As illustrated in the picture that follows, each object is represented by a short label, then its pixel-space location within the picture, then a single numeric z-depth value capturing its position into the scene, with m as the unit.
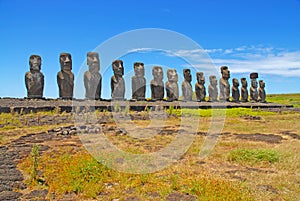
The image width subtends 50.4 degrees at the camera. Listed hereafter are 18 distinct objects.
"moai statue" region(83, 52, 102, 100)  26.50
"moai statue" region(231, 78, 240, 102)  40.09
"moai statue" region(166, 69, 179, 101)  33.06
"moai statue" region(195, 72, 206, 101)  35.91
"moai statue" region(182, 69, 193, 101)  34.50
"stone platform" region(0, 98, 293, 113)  19.15
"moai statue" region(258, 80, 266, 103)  44.66
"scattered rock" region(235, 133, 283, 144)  11.65
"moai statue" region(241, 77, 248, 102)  41.72
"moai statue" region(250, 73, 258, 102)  43.28
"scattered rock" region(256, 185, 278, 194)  5.89
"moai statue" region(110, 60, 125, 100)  28.66
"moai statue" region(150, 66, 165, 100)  31.95
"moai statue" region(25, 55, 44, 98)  24.39
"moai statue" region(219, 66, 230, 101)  38.78
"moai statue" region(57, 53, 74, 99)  25.62
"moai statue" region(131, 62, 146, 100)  30.47
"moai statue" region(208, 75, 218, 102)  37.34
